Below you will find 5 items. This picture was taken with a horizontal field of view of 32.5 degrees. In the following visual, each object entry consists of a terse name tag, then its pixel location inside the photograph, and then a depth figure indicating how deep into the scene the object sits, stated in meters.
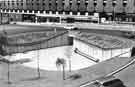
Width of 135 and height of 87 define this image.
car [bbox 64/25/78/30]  88.31
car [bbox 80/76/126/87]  29.69
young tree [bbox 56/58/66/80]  44.97
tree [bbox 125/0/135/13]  96.62
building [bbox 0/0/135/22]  99.12
